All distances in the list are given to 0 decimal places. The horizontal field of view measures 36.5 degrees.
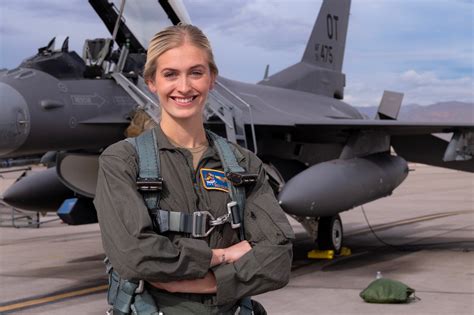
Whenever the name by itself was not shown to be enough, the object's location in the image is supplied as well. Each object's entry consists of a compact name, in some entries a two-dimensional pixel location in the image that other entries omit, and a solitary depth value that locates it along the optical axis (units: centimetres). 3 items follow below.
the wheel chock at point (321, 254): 1098
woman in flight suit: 207
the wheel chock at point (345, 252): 1142
